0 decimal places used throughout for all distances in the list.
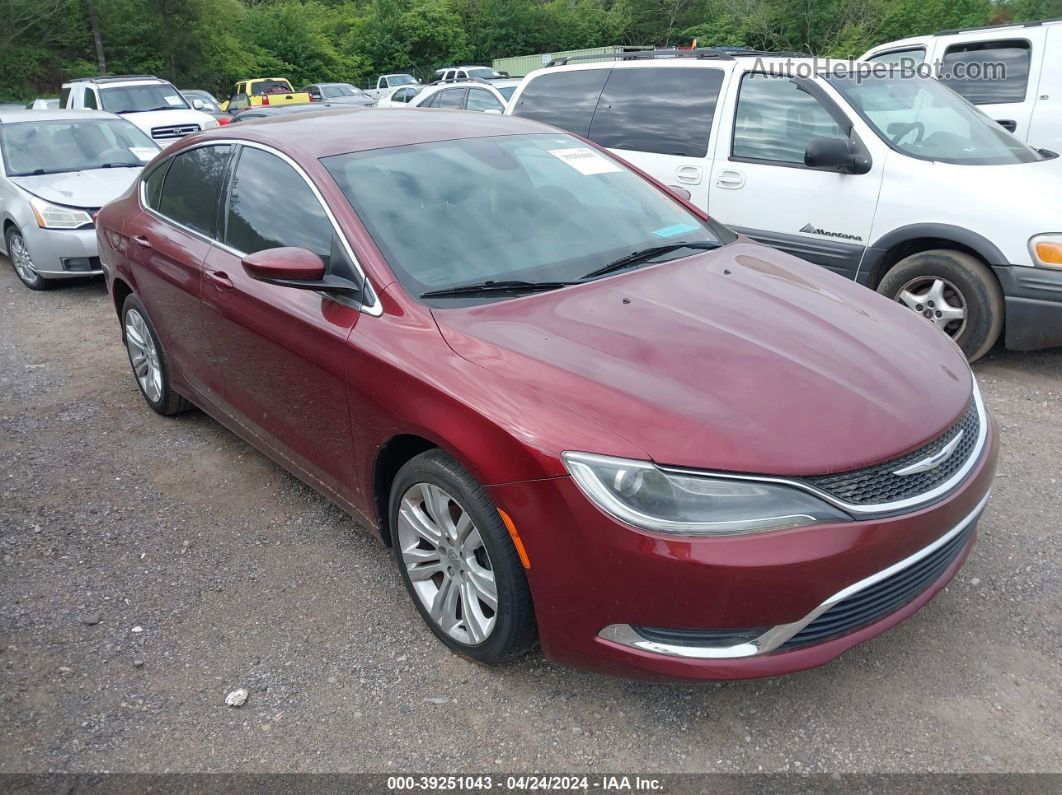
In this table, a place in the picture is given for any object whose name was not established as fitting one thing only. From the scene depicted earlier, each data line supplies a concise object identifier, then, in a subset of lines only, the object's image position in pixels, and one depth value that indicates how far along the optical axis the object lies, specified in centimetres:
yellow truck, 2605
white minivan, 478
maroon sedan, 217
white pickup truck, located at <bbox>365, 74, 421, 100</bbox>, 3381
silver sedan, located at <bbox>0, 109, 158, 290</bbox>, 748
